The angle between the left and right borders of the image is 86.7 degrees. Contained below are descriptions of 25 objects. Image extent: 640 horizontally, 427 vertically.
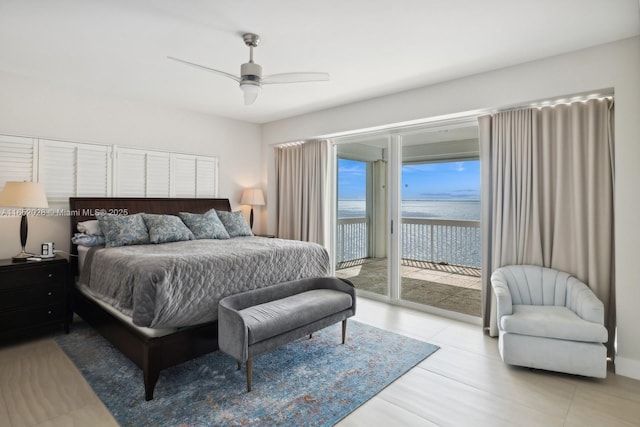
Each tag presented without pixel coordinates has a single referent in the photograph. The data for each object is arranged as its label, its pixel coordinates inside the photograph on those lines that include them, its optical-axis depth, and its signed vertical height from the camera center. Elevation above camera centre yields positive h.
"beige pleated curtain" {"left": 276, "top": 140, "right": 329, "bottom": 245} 5.13 +0.38
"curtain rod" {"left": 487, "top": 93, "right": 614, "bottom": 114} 2.92 +1.06
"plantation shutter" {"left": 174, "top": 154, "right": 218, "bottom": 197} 4.87 +0.57
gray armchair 2.52 -0.84
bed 2.38 -0.61
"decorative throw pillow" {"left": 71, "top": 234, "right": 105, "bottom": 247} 3.60 -0.29
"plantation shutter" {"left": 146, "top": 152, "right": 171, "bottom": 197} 4.57 +0.54
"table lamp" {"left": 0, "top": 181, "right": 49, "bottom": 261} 3.16 +0.14
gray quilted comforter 2.38 -0.50
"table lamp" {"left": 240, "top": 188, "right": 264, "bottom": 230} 5.52 +0.28
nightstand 3.06 -0.79
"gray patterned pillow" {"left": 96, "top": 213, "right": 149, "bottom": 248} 3.53 -0.18
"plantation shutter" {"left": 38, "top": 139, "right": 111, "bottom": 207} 3.75 +0.50
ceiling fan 2.71 +1.13
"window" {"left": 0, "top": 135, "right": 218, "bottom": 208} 3.60 +0.54
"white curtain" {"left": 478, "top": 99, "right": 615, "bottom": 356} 2.91 +0.23
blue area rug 2.15 -1.26
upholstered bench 2.40 -0.78
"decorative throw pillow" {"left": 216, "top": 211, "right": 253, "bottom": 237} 4.56 -0.12
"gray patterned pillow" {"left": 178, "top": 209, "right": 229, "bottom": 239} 4.19 -0.14
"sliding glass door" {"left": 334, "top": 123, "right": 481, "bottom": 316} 3.97 +0.01
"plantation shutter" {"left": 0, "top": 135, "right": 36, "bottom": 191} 3.47 +0.56
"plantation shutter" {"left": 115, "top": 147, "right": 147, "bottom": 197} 4.30 +0.53
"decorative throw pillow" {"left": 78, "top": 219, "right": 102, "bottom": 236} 3.71 -0.17
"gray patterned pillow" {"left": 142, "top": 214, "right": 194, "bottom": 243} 3.78 -0.18
